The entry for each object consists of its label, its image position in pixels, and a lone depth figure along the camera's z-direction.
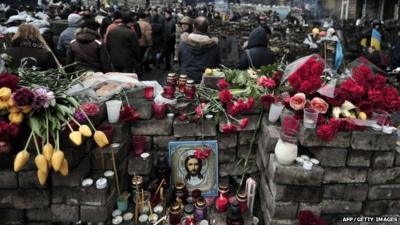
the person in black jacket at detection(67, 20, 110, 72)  4.55
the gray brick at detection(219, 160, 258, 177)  2.94
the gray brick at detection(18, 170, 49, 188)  2.39
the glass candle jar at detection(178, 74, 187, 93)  3.13
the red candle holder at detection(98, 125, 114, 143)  2.59
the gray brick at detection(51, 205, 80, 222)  2.48
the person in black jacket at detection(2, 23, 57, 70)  3.95
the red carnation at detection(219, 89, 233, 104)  2.75
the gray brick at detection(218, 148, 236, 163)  2.92
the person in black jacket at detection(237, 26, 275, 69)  4.55
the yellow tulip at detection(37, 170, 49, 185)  2.09
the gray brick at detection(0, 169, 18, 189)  2.40
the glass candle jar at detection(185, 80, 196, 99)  2.97
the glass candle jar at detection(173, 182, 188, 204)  2.73
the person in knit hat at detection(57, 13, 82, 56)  6.02
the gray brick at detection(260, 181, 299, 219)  2.42
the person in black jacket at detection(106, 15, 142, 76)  6.00
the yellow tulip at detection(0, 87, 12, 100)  2.17
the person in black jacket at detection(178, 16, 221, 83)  4.54
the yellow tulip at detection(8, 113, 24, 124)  2.21
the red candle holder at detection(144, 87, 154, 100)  2.96
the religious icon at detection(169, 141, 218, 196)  2.81
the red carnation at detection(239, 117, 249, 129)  2.73
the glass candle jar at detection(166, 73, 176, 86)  3.04
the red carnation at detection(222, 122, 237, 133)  2.71
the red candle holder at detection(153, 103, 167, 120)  2.81
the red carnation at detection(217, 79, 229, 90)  3.01
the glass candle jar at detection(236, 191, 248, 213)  2.56
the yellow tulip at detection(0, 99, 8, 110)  2.19
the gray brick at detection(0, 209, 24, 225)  2.53
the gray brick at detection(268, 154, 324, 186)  2.33
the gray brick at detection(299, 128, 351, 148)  2.39
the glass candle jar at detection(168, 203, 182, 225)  2.48
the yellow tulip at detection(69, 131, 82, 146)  2.09
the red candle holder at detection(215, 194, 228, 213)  2.53
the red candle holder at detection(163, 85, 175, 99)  2.96
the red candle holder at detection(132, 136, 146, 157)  2.84
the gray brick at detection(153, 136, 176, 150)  2.91
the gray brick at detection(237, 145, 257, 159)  2.95
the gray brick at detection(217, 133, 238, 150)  2.87
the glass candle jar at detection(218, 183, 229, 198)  2.65
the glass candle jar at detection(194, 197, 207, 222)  2.56
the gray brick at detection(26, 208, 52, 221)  2.54
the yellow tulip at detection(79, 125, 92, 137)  2.12
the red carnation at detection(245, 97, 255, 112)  2.71
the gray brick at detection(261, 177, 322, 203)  2.39
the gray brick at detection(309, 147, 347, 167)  2.41
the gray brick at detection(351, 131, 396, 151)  2.35
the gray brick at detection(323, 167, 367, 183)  2.44
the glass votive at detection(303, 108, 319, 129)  2.40
